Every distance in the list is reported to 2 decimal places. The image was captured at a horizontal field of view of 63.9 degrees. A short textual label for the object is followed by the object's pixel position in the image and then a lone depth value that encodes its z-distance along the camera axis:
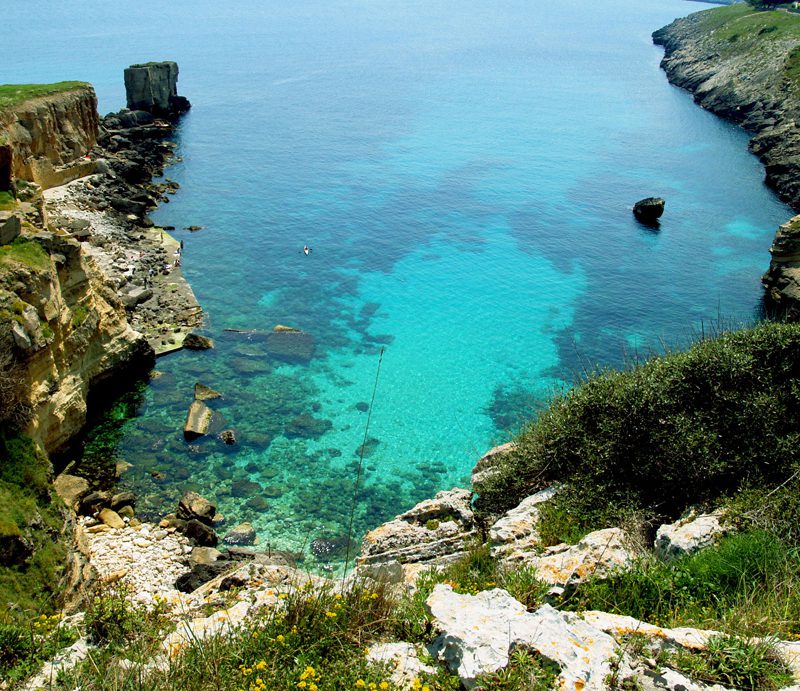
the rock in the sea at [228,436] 32.75
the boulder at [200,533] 26.20
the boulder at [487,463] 21.05
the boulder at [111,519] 26.45
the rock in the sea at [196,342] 40.03
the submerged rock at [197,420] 32.69
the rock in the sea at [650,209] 62.41
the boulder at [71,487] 27.02
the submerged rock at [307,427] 34.22
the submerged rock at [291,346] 41.06
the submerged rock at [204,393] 35.69
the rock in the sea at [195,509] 27.25
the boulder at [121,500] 27.55
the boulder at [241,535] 26.81
